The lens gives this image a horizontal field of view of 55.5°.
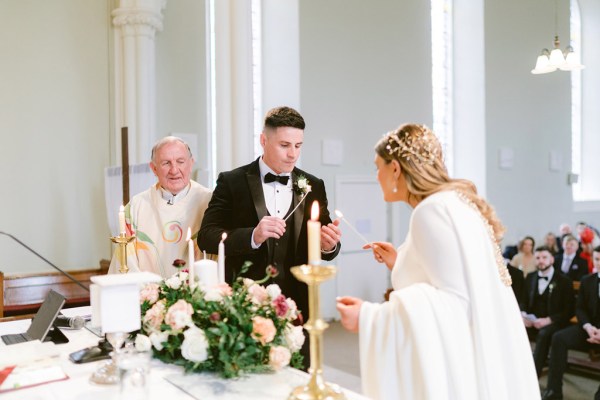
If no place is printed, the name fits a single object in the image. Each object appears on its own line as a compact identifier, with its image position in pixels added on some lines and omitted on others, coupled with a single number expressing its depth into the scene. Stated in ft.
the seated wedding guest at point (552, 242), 28.09
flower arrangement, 5.53
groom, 8.92
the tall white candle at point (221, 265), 6.24
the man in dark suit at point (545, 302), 17.01
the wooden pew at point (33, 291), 15.58
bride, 6.00
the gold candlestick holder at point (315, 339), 4.73
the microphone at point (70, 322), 7.89
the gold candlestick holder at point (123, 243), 6.89
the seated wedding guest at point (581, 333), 15.65
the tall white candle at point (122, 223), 6.91
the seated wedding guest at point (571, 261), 23.12
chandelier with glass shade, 21.95
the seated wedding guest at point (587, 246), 24.80
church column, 20.08
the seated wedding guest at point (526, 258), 23.86
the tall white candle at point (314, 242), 4.66
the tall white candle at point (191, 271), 6.33
